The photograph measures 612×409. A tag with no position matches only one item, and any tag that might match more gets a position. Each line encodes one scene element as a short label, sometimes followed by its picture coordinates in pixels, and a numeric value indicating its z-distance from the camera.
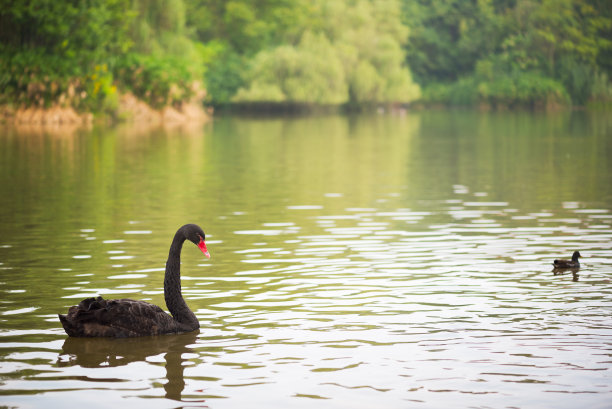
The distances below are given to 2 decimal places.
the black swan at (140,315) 9.19
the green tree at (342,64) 76.75
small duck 12.48
